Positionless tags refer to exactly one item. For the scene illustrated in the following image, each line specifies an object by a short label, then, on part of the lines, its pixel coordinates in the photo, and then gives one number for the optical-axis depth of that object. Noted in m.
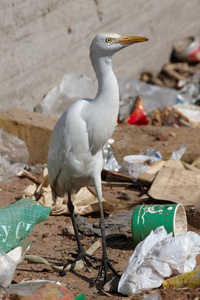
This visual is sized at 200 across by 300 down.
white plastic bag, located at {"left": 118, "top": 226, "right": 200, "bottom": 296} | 5.96
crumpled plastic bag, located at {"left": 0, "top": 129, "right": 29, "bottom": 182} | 10.22
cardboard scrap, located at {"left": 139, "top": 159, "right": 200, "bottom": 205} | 9.10
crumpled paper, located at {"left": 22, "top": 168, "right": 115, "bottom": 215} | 8.82
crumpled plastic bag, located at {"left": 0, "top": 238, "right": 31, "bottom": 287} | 5.75
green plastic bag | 6.44
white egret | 6.62
